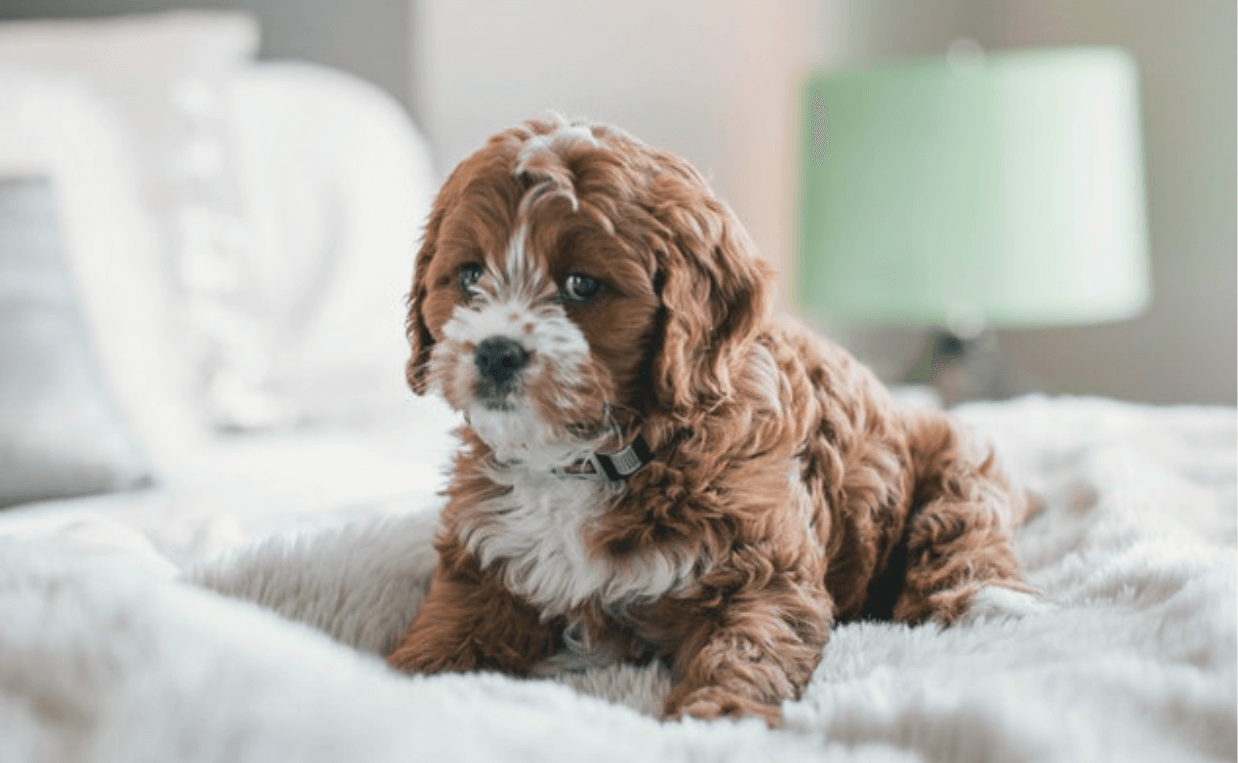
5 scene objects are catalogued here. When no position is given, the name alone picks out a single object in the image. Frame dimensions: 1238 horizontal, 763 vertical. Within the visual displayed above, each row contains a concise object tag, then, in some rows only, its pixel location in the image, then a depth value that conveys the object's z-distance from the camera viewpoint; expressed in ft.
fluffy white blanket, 2.79
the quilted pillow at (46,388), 6.15
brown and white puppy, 3.83
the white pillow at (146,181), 7.20
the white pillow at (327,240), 8.48
